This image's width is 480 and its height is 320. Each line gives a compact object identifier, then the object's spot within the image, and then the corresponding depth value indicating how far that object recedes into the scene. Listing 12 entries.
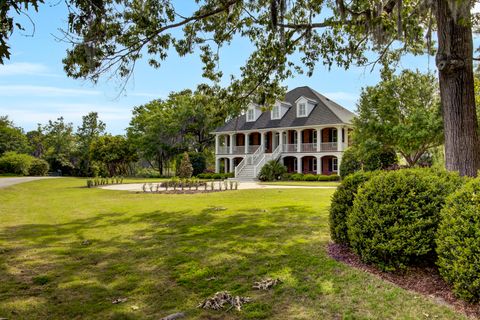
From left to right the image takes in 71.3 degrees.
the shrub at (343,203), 5.59
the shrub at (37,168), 44.59
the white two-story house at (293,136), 31.81
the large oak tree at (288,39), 6.20
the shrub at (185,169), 25.23
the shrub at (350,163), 25.69
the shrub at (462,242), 3.51
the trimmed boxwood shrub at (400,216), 4.30
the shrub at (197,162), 39.59
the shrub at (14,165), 43.79
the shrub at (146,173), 43.69
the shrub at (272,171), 30.84
